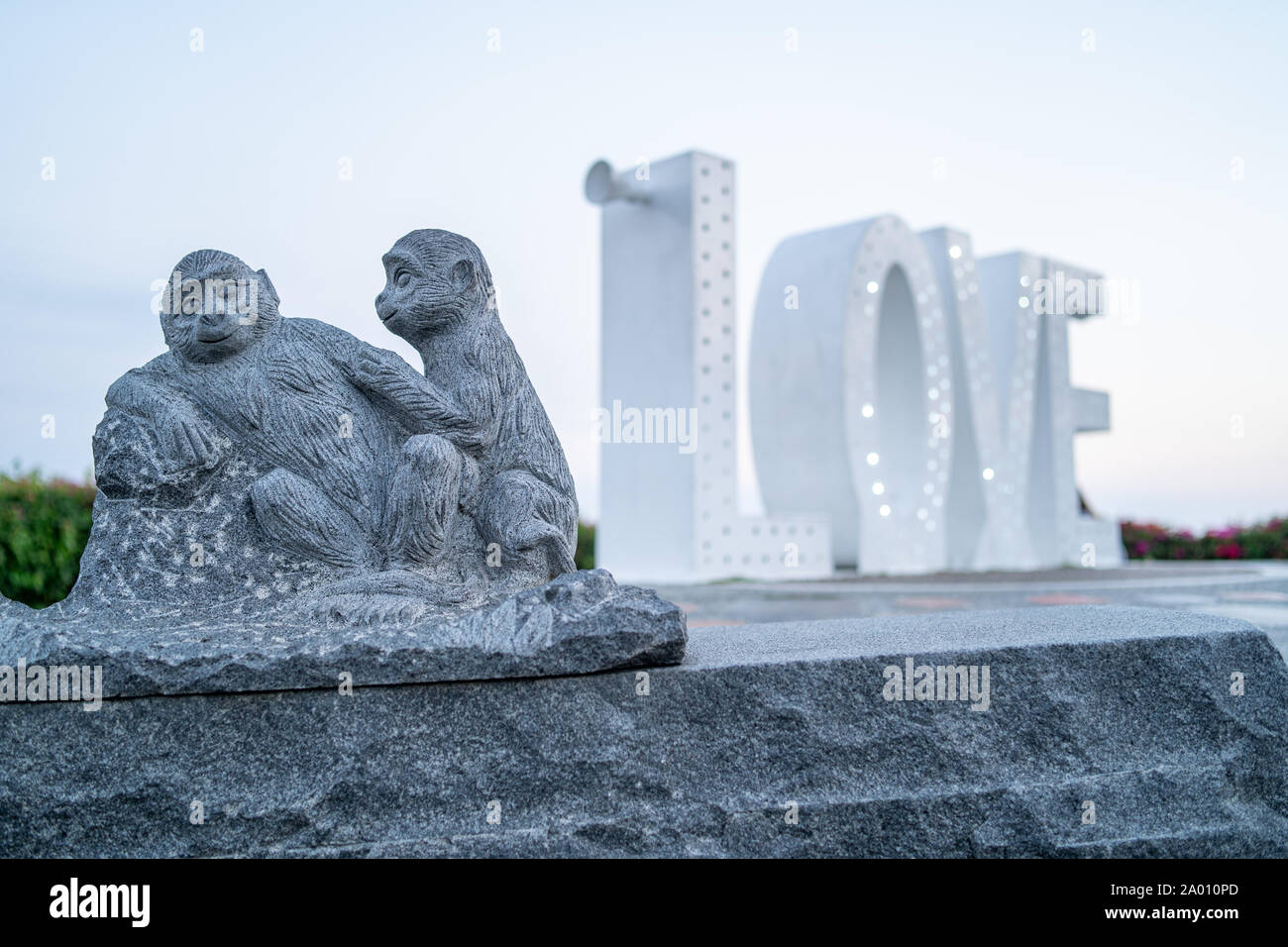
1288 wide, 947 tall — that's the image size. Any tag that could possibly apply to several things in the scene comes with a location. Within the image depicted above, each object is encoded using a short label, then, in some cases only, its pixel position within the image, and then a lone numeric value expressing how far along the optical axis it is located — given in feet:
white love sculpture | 31.58
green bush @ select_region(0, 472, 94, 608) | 23.13
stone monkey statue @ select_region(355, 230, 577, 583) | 10.28
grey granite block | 8.71
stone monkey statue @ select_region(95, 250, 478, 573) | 9.95
